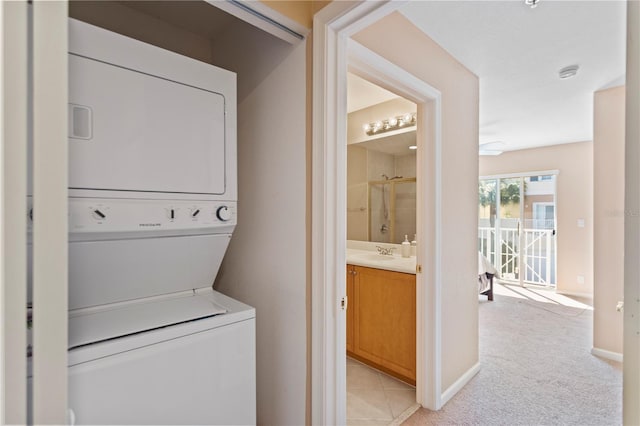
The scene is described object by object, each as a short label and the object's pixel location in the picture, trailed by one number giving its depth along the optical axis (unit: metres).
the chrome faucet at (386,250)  3.17
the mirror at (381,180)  3.09
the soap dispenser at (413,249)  2.93
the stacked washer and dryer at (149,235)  0.94
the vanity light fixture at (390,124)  2.95
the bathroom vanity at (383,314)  2.25
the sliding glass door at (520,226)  5.33
